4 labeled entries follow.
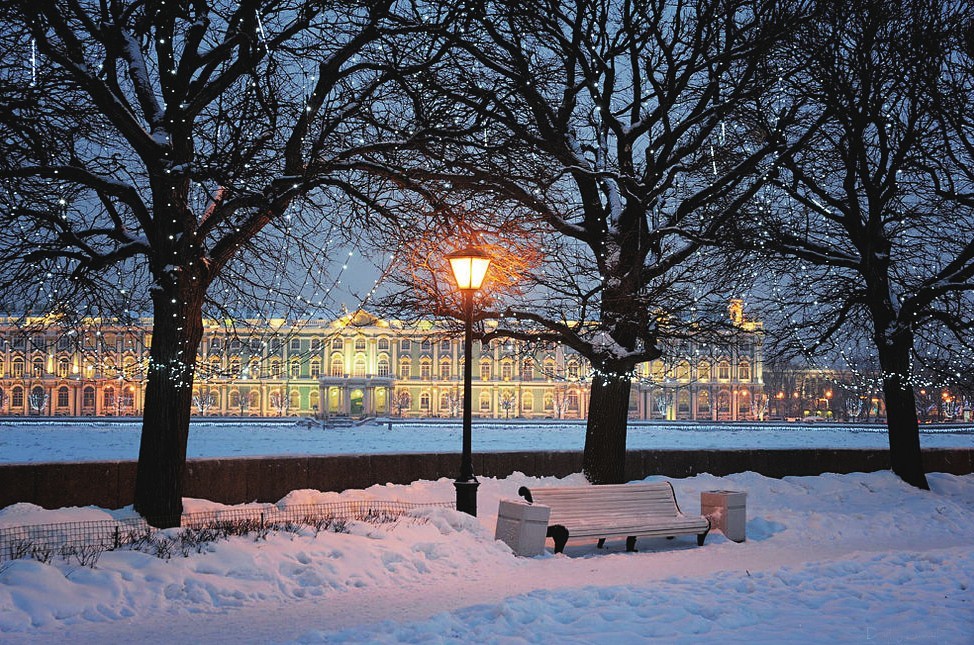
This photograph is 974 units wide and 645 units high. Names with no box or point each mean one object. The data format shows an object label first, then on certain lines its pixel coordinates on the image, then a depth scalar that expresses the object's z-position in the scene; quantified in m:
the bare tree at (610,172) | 13.24
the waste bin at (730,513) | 11.54
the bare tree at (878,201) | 14.84
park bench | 10.41
